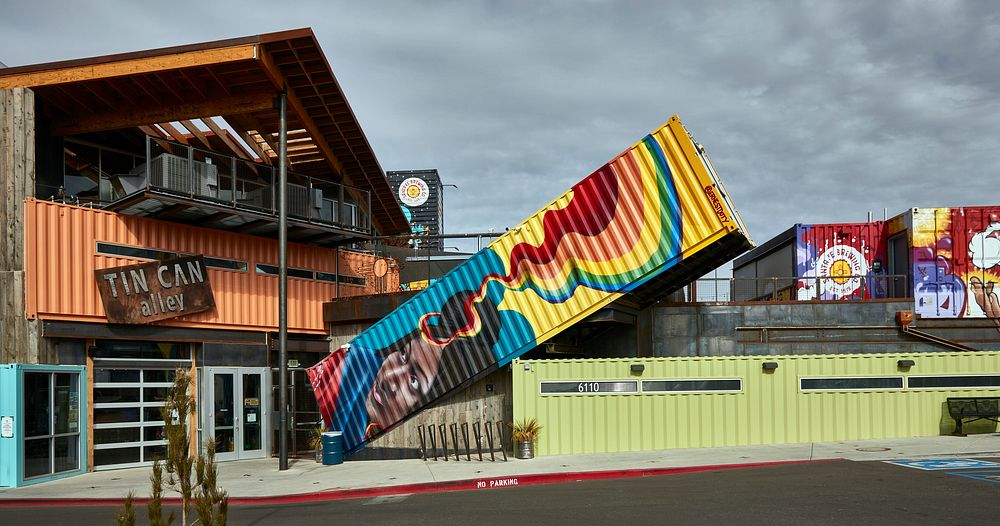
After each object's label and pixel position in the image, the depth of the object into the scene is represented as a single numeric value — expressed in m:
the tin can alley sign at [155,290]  19.88
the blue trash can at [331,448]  20.22
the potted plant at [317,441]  20.89
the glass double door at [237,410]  21.67
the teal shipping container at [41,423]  17.28
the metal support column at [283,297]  19.08
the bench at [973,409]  18.47
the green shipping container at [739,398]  19.11
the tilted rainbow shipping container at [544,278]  18.27
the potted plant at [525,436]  18.83
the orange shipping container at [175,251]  18.89
